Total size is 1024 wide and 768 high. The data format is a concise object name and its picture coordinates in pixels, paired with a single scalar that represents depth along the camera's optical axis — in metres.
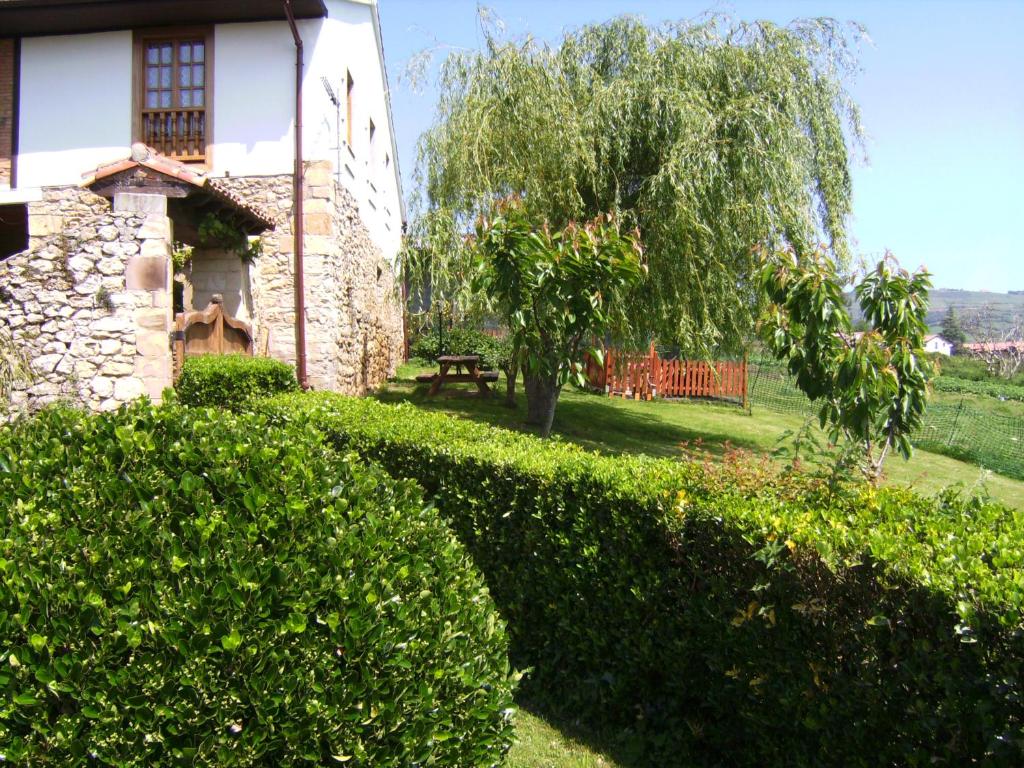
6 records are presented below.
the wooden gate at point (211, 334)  8.85
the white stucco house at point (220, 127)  10.27
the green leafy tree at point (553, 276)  6.55
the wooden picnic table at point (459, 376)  14.11
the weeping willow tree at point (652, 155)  9.80
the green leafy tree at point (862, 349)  4.95
